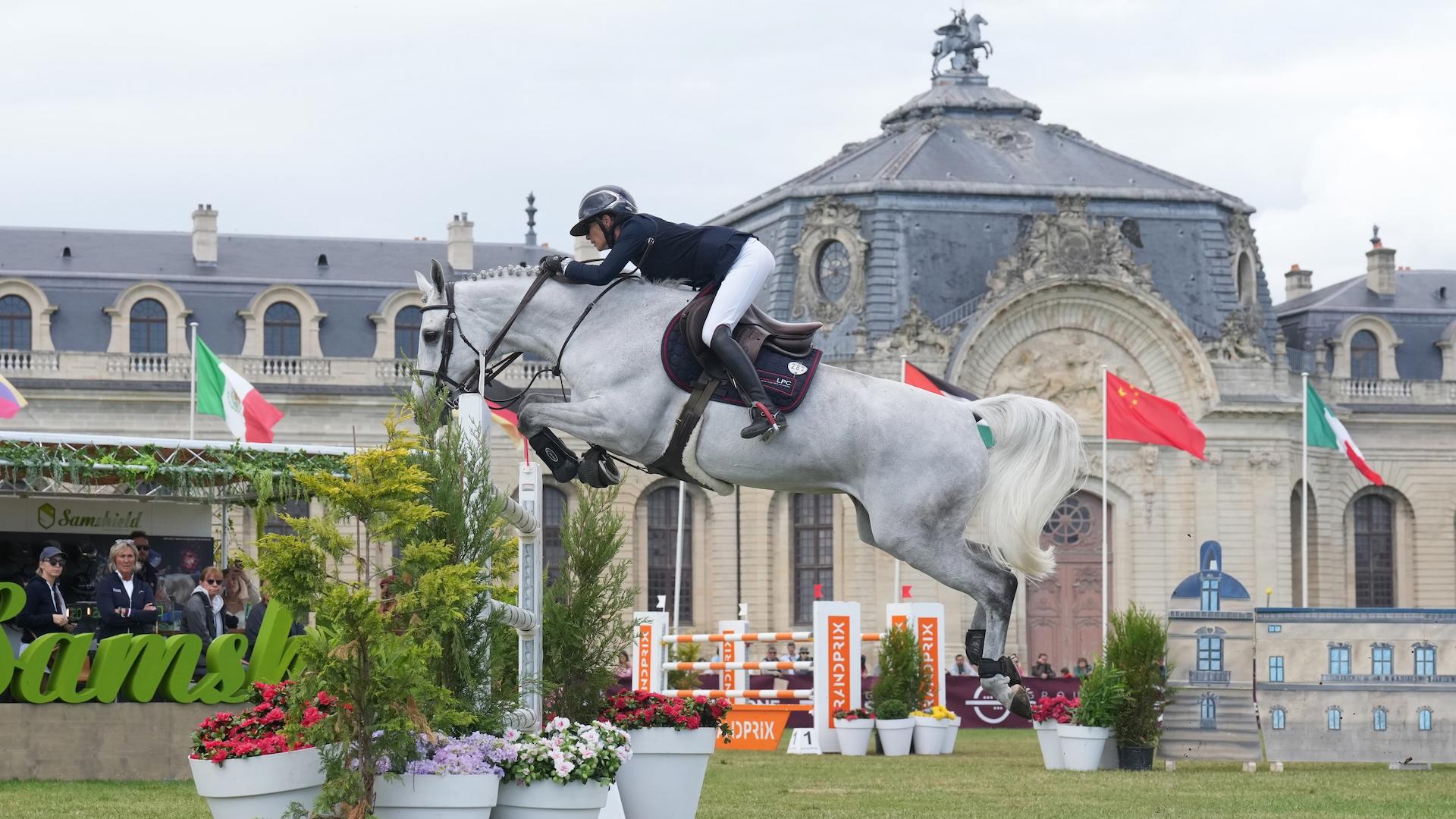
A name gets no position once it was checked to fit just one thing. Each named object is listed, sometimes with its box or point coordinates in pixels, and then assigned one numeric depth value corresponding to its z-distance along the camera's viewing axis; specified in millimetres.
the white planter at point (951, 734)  30484
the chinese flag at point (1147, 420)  43281
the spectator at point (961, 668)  44219
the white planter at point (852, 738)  30078
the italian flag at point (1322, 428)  47594
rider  11086
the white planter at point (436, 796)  11430
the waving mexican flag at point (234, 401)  37719
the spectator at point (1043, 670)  45406
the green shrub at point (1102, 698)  25047
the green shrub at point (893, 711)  30141
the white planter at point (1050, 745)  25719
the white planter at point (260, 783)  11586
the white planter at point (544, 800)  11875
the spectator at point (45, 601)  19703
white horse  10891
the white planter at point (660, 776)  14695
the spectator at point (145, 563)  21391
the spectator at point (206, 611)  20781
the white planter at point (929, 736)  30312
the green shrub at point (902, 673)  30500
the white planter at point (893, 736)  30047
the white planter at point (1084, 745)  25312
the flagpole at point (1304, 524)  48000
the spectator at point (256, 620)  20703
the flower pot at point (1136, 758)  25375
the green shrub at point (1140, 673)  25125
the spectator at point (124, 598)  19812
